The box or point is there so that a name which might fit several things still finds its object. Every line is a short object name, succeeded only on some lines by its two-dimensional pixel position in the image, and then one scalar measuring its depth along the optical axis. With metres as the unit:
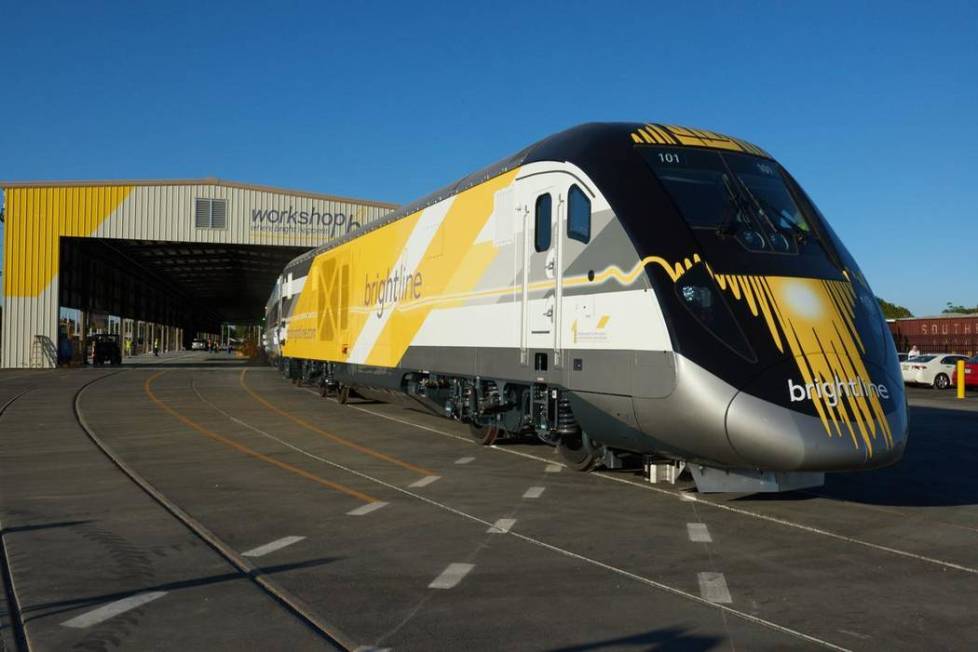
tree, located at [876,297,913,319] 96.44
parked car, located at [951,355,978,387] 29.58
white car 31.67
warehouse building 37.19
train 7.32
